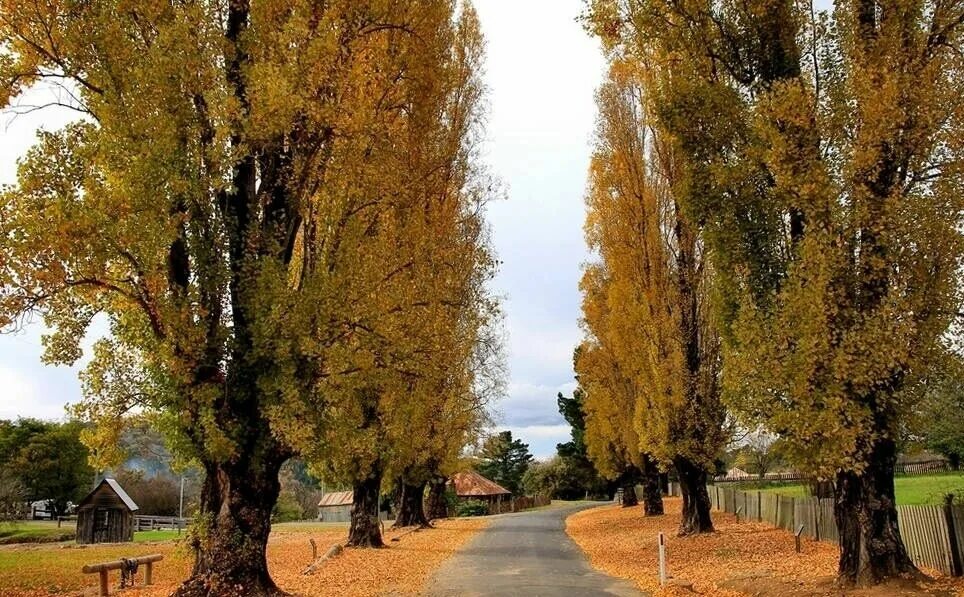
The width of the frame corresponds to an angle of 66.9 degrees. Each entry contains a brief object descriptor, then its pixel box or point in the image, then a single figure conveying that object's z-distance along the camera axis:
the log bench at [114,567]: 13.84
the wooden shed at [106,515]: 37.22
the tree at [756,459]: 46.64
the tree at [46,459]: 51.16
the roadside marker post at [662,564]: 12.36
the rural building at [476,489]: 55.62
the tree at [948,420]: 10.35
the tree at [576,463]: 56.77
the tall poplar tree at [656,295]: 20.31
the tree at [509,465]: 72.50
